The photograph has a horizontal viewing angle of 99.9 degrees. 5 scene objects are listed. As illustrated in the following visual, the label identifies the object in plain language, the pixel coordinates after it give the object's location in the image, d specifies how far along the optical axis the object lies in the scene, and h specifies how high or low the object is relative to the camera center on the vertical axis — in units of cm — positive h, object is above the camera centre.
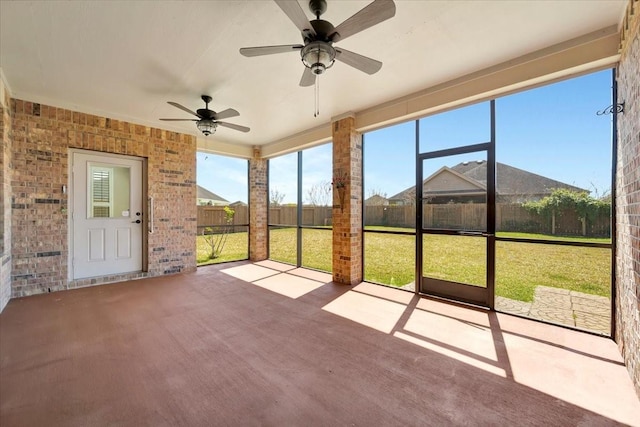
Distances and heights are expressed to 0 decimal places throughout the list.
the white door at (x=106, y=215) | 428 -3
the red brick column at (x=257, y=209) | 654 +10
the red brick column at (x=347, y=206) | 447 +12
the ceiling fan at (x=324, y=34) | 175 +132
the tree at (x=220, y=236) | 650 -56
